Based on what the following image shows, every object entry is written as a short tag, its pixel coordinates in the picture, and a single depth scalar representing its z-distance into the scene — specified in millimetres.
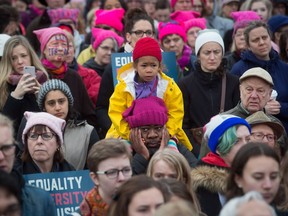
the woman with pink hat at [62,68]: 12953
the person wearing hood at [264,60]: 12883
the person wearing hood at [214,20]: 18109
